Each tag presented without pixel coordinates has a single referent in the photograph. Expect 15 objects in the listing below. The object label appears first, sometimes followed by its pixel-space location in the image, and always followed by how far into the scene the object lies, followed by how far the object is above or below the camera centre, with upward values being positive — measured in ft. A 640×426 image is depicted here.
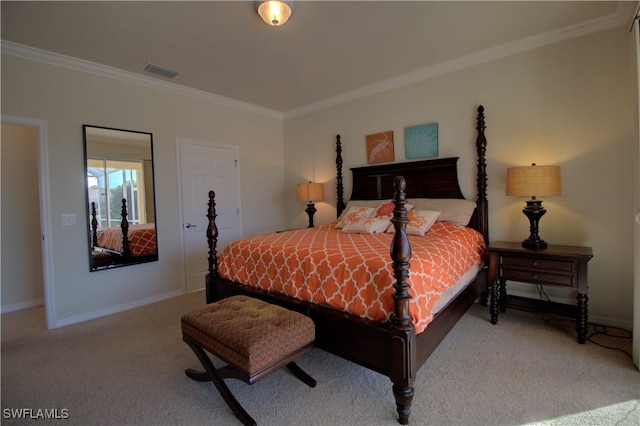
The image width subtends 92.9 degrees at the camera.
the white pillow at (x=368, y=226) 10.37 -0.73
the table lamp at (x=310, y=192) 14.92 +0.69
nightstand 7.91 -1.95
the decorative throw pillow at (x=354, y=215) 11.39 -0.38
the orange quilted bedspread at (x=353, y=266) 5.93 -1.43
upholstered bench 5.21 -2.43
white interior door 13.39 +0.52
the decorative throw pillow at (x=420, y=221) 9.68 -0.58
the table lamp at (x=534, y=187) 8.65 +0.42
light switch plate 10.26 -0.27
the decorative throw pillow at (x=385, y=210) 11.15 -0.21
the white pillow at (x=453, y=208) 10.55 -0.19
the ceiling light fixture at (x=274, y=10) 7.43 +4.90
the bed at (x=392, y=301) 5.39 -2.24
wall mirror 10.89 +0.50
